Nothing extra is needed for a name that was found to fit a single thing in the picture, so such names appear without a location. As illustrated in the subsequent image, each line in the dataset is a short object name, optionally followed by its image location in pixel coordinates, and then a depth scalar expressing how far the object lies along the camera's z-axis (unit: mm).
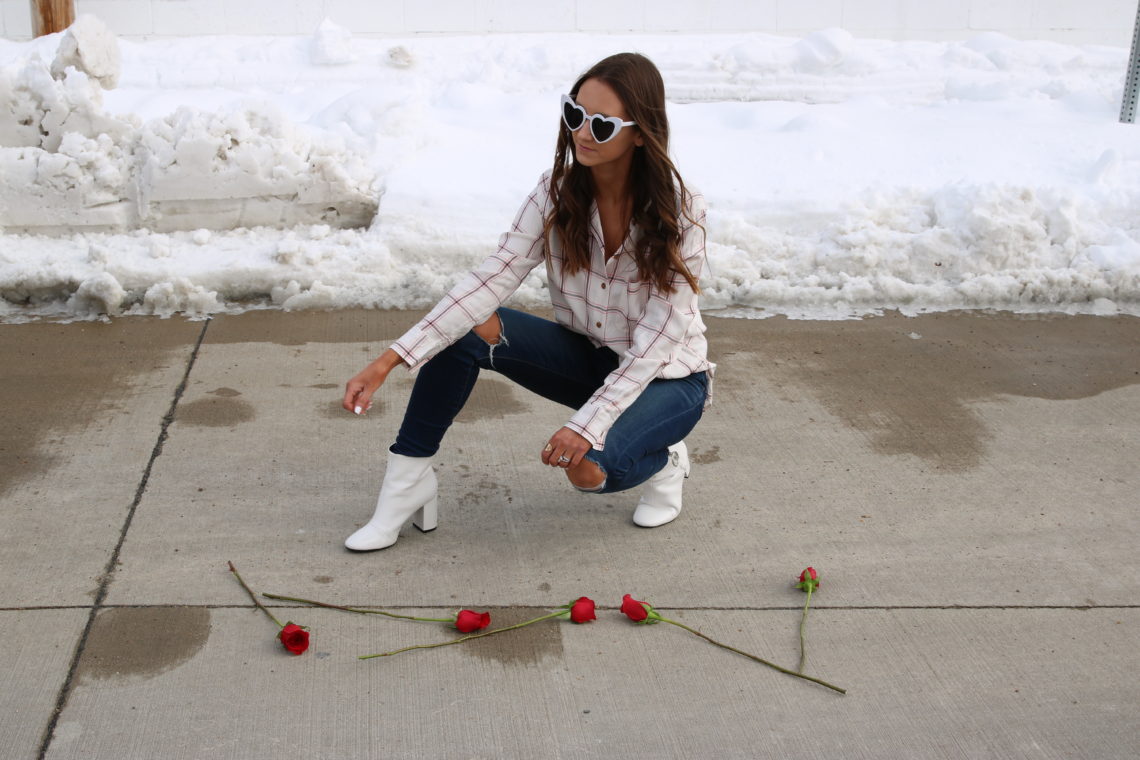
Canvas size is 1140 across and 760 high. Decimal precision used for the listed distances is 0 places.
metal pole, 6500
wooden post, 7871
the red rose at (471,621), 2463
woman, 2590
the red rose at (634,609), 2525
